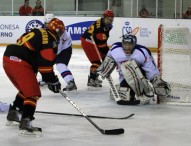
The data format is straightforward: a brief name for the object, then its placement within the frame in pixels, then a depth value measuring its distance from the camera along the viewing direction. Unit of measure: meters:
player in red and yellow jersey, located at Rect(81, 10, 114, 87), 11.31
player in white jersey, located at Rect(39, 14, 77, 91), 10.66
